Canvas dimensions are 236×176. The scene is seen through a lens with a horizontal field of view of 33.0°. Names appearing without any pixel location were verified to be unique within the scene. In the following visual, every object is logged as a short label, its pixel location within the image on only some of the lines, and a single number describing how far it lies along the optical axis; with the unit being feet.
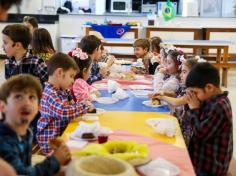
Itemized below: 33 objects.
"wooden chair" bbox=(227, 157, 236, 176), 8.38
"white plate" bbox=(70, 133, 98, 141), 6.31
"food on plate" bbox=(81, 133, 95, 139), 6.31
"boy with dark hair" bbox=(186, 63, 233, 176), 7.11
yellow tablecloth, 6.63
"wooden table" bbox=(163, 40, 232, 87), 21.67
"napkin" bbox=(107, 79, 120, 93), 10.67
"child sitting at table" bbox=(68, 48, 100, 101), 9.62
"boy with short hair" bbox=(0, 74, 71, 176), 4.89
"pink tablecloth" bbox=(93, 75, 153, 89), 11.70
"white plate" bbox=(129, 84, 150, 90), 11.46
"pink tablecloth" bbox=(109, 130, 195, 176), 5.41
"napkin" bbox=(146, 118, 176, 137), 6.73
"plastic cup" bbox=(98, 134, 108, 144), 6.17
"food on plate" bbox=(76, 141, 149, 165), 5.23
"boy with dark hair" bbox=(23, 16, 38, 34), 18.56
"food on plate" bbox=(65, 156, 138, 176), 4.30
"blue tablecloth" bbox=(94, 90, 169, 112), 8.79
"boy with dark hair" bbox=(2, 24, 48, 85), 10.26
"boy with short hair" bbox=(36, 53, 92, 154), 7.61
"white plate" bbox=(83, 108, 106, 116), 8.01
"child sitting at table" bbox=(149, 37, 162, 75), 14.99
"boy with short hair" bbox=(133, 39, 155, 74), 16.09
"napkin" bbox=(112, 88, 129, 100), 9.88
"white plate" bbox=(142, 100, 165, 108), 9.29
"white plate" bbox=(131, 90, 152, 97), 10.47
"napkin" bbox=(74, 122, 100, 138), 6.37
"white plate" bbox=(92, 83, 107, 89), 11.39
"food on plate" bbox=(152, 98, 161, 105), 9.36
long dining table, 5.79
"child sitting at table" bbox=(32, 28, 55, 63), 13.10
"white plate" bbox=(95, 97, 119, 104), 9.38
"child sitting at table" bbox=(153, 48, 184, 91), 10.47
